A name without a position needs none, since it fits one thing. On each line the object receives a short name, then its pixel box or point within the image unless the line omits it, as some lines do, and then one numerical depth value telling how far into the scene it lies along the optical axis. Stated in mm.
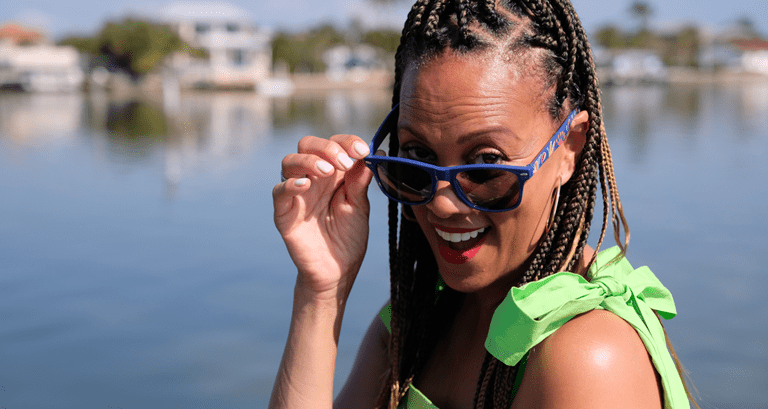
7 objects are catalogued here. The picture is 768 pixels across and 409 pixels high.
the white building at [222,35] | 58469
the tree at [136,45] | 52219
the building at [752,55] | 86375
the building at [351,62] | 67231
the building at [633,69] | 70750
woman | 1414
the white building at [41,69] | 50812
